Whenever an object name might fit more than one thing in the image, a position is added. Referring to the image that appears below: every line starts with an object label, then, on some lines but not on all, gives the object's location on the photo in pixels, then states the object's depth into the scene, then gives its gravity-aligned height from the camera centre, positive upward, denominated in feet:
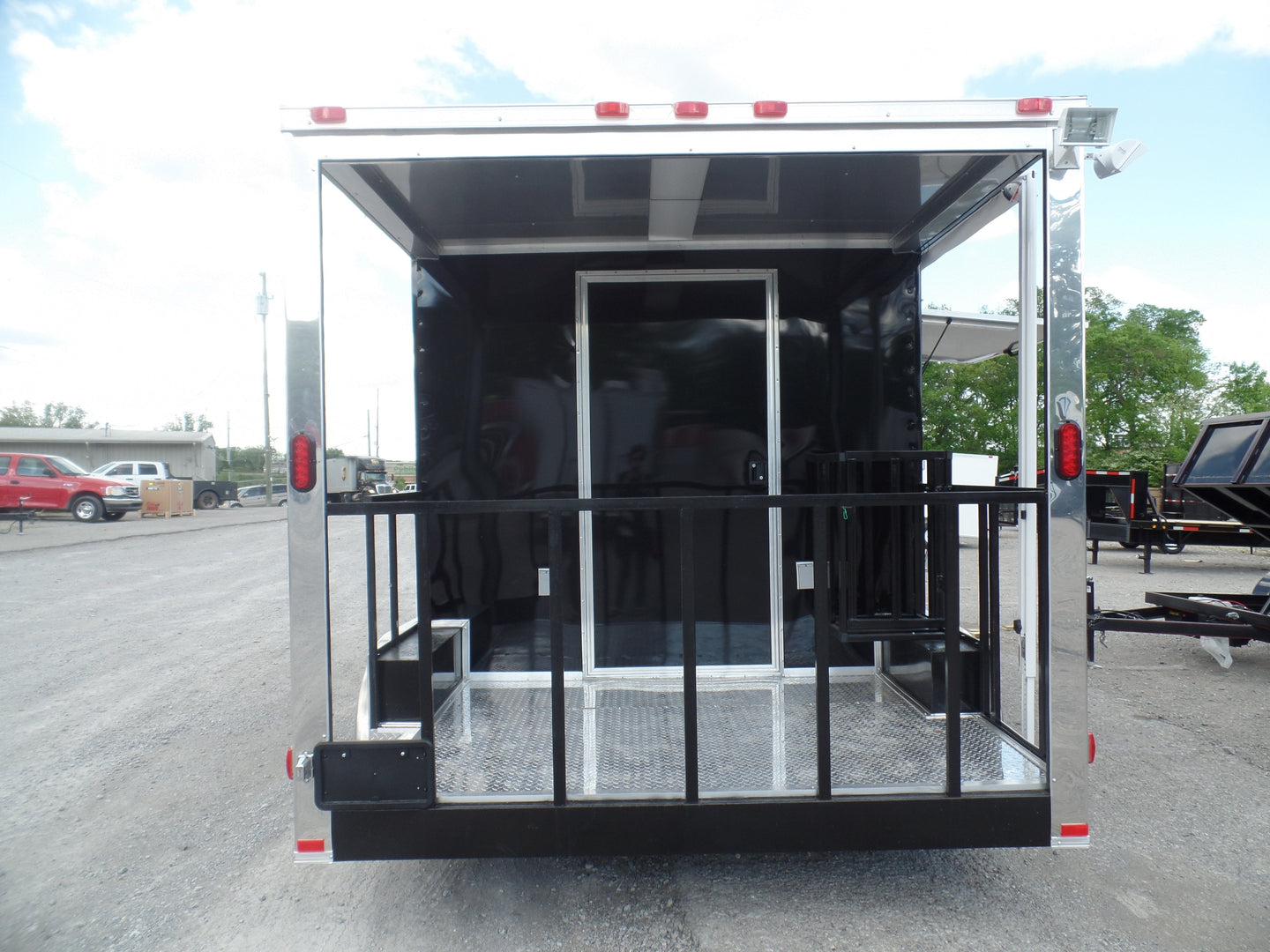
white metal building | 132.67 +4.95
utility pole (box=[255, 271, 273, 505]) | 85.97 +17.34
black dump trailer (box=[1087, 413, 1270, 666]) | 16.03 -1.30
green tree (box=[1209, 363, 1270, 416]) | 95.97 +9.46
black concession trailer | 6.65 -0.32
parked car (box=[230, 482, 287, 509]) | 104.70 -3.54
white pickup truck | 80.74 -0.38
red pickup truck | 59.21 -1.15
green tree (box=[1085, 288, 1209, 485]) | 92.63 +9.18
